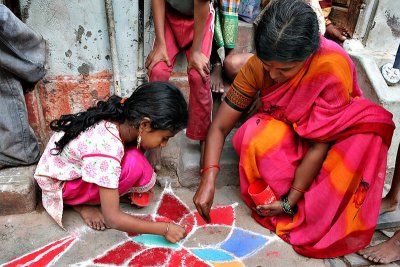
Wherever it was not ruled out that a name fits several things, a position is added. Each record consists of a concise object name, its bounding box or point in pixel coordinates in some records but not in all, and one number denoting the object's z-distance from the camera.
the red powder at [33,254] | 1.70
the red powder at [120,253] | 1.75
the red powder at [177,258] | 1.76
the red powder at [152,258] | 1.75
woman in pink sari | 1.80
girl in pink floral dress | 1.66
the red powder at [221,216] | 2.07
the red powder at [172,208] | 2.09
